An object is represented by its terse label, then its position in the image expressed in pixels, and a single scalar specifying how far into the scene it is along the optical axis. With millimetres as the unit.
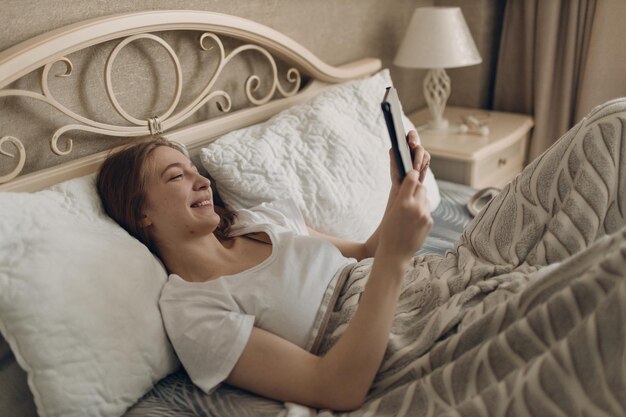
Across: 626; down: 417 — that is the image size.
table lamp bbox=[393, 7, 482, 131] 2154
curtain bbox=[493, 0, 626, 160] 2297
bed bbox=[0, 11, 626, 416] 793
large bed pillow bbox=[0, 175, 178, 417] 914
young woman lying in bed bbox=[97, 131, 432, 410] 938
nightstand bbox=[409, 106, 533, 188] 2088
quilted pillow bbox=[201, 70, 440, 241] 1401
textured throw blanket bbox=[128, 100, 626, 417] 734
